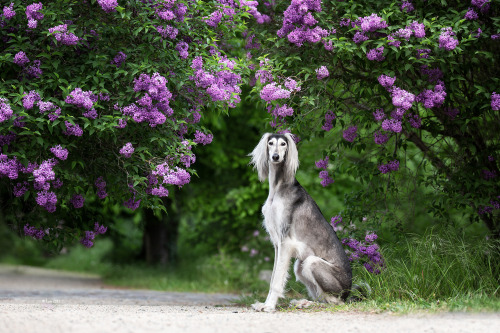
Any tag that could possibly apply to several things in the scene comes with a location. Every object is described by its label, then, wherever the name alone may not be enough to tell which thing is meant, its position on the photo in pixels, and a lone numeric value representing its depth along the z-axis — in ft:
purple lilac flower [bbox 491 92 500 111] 48.57
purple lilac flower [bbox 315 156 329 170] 58.08
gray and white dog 46.26
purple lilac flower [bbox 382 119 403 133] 49.62
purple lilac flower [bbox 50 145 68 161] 45.96
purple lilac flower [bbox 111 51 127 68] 50.34
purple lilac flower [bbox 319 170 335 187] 57.67
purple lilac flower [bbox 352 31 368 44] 49.14
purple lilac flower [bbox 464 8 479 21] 50.26
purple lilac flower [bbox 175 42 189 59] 51.08
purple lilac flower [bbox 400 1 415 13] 51.37
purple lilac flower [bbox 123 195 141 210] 53.26
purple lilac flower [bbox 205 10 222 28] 52.90
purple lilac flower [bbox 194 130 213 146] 53.93
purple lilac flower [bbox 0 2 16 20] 47.55
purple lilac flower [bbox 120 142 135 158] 47.44
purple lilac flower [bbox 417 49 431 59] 48.30
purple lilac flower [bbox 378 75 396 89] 48.32
